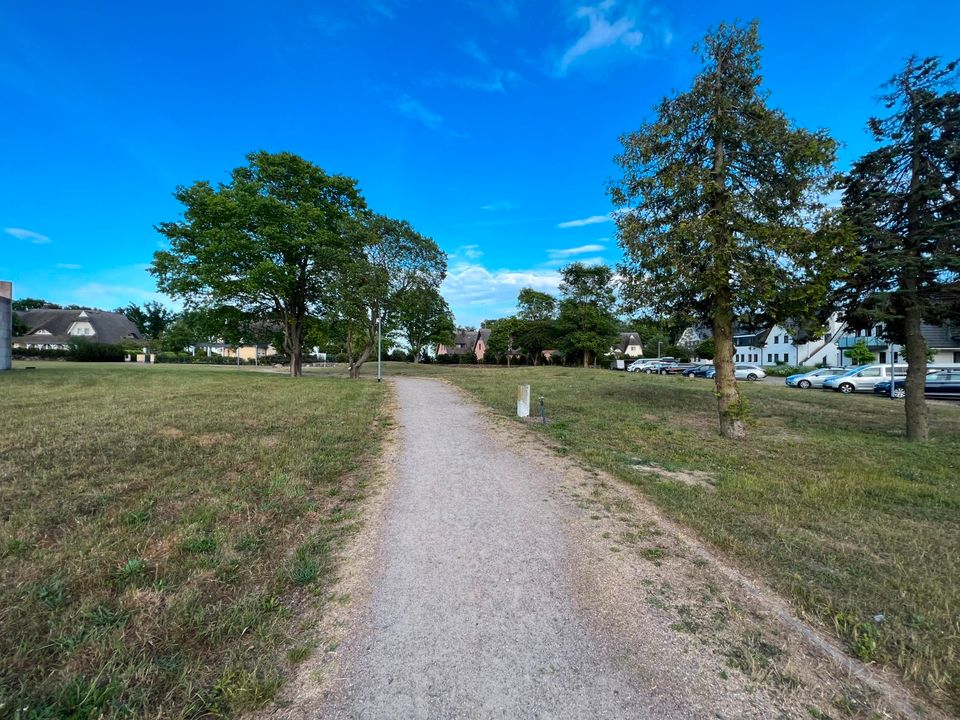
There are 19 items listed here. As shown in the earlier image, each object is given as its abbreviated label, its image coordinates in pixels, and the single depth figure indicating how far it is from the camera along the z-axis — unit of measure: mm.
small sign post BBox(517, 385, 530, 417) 11508
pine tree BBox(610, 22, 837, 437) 8492
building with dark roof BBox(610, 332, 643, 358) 86125
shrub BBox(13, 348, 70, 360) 50312
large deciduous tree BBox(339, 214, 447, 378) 25078
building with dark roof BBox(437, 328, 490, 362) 81562
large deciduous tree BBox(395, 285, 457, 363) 26500
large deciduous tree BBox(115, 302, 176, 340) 71281
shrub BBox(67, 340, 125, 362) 49000
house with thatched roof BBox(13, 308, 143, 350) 61156
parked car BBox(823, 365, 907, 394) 23953
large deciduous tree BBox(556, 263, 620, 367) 46750
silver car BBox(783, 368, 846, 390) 27812
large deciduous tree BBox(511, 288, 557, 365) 52375
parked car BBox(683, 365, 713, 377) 39031
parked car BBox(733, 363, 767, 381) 36188
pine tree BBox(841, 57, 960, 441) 8719
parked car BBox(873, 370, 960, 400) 20109
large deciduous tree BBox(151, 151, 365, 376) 22156
